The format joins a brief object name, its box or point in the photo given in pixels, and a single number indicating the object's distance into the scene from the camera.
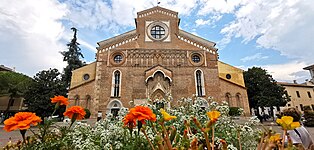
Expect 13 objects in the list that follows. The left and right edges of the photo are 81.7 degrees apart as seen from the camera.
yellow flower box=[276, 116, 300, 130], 1.12
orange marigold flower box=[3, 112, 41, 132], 1.64
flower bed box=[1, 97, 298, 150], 1.33
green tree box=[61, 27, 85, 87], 33.06
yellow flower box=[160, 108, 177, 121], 1.30
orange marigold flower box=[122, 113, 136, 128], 1.64
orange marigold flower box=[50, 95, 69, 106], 2.57
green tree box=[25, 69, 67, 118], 24.02
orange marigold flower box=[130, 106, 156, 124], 1.52
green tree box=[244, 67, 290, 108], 24.86
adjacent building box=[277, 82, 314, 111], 38.00
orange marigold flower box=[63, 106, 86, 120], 2.35
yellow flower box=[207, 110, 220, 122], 1.08
